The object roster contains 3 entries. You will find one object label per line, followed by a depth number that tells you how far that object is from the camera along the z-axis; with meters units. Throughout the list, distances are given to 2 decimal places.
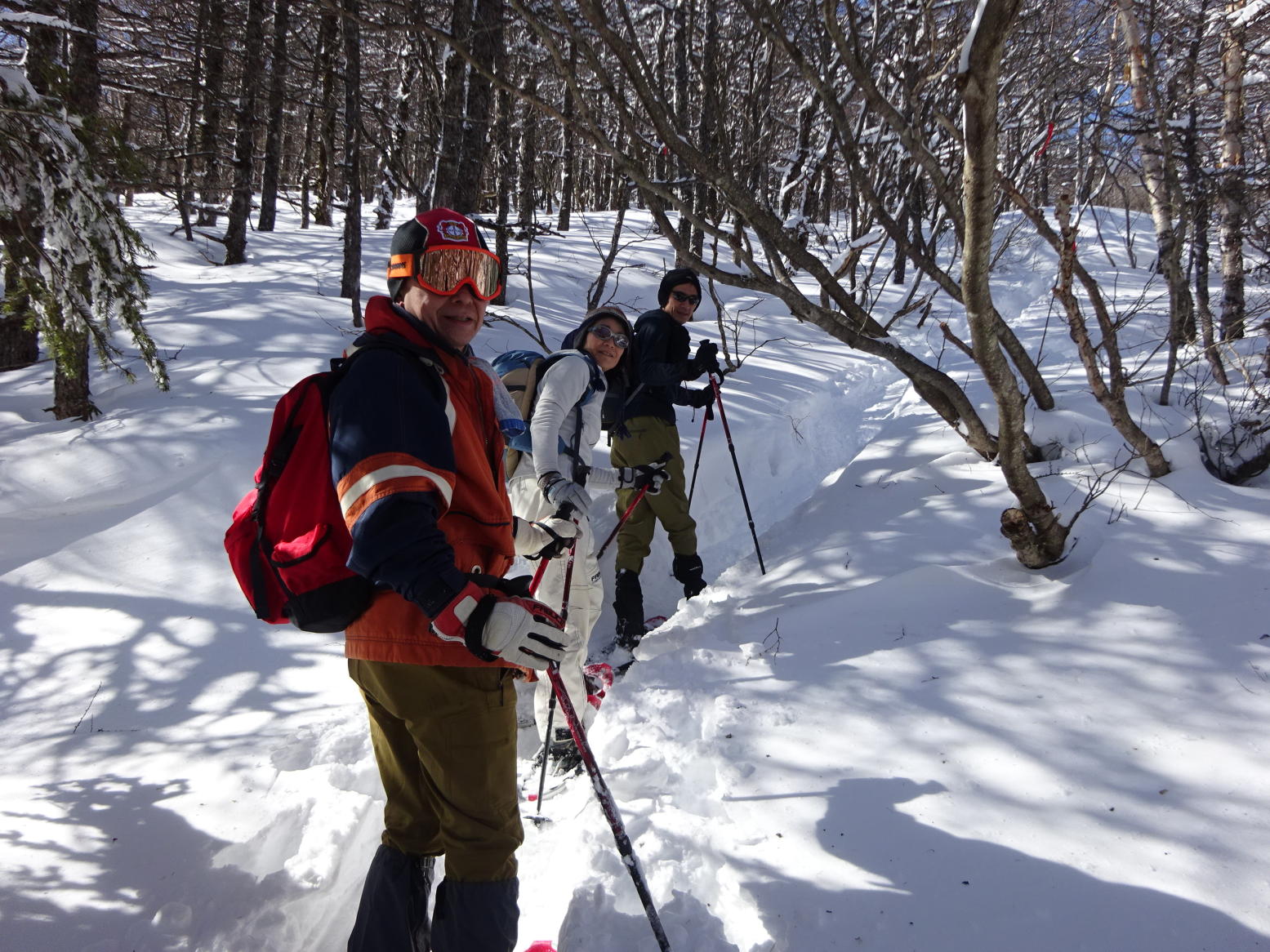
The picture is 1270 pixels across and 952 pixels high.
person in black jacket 4.53
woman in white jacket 3.31
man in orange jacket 1.57
